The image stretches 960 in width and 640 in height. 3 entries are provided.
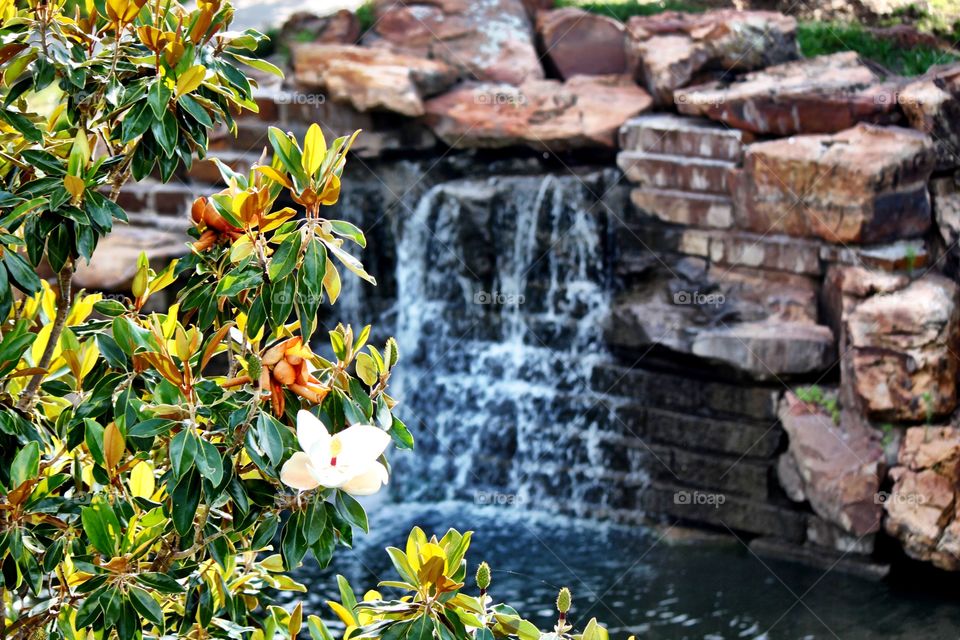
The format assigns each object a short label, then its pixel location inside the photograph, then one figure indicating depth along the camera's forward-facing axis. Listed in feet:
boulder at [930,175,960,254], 22.58
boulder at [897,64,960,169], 22.61
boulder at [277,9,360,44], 30.78
